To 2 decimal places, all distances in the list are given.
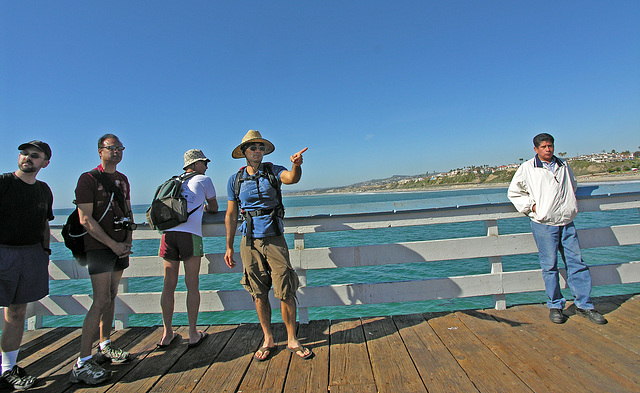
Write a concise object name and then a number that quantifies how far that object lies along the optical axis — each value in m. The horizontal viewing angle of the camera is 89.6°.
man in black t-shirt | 2.38
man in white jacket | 3.00
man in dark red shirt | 2.44
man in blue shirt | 2.62
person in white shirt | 2.76
